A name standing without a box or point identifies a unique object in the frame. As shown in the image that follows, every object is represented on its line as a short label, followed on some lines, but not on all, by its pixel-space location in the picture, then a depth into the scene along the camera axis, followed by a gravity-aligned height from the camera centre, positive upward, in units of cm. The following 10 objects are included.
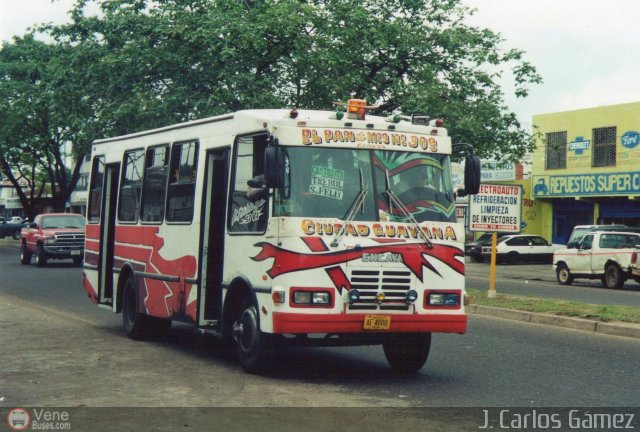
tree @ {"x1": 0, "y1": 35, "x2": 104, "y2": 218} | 2992 +483
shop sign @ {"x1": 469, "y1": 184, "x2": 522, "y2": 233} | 2139 +90
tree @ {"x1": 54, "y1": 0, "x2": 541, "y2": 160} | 2753 +508
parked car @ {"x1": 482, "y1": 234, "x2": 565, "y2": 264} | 4828 +14
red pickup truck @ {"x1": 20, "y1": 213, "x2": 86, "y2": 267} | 3584 -17
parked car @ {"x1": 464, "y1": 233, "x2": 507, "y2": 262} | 4947 +11
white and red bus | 1013 +11
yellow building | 4638 +406
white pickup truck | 3019 -11
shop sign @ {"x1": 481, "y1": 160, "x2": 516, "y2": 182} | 5591 +428
